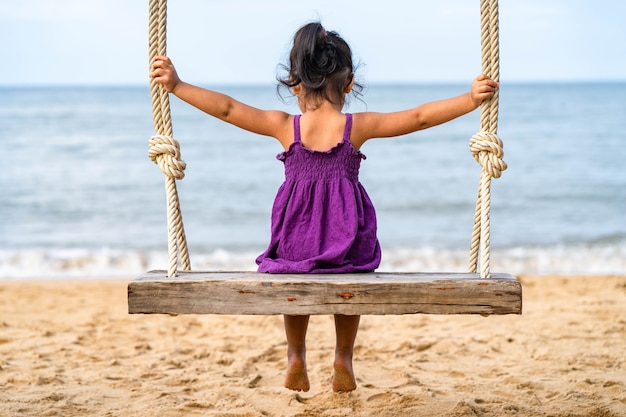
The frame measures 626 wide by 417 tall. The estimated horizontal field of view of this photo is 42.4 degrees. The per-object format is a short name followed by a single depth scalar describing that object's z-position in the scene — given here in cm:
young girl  267
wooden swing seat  229
